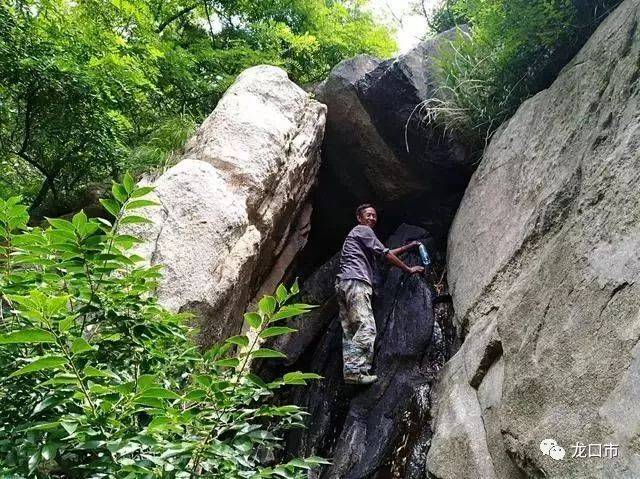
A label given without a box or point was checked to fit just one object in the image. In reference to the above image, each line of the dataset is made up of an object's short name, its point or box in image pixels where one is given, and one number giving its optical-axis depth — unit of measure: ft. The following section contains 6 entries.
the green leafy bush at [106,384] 4.53
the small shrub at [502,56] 15.02
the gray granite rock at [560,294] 7.41
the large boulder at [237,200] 14.49
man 17.66
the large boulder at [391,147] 22.00
